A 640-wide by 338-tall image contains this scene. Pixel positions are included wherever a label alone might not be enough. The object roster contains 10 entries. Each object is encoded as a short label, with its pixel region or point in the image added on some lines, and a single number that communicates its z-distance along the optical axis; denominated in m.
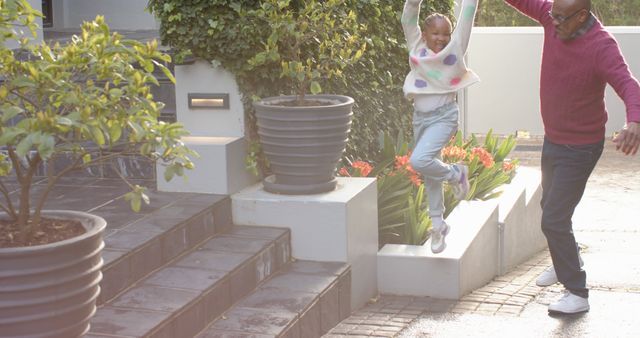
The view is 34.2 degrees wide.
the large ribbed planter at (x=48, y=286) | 3.51
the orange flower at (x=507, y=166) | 9.02
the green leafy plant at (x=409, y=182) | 6.98
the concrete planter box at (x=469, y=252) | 6.47
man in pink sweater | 5.33
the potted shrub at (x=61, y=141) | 3.51
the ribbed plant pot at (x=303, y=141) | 6.04
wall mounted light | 6.52
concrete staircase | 4.72
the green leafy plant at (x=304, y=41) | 6.22
